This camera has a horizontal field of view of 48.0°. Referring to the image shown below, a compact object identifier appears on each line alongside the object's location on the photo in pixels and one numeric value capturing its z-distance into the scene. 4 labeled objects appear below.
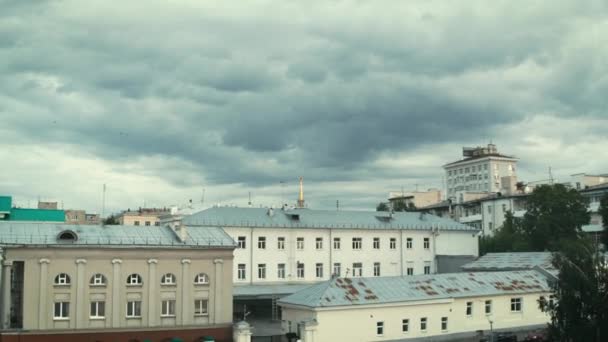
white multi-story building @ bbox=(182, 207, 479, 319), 66.88
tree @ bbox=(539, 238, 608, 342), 36.50
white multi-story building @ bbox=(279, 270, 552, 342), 46.91
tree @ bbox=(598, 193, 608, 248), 76.75
